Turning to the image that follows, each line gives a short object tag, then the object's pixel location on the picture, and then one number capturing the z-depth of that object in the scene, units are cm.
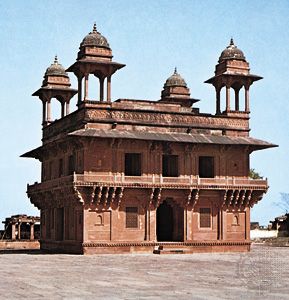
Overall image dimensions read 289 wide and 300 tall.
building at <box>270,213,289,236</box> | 6089
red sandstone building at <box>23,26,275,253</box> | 3712
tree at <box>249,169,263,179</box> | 7206
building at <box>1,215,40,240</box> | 5600
